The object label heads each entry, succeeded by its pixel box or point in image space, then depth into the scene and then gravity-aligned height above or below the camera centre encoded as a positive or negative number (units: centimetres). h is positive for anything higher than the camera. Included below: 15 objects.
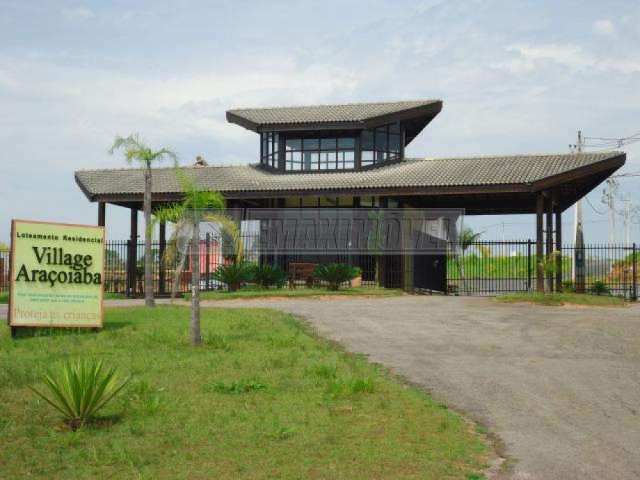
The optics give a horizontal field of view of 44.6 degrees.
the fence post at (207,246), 2686 +65
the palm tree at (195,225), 1343 +73
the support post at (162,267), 2980 -10
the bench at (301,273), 2894 -30
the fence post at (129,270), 2934 -22
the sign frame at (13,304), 1477 -76
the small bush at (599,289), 2981 -89
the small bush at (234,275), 2800 -37
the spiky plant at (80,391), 828 -136
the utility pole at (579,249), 2950 +64
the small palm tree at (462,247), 2994 +78
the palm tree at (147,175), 2042 +243
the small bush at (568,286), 2891 -80
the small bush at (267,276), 2822 -41
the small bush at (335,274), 2698 -31
